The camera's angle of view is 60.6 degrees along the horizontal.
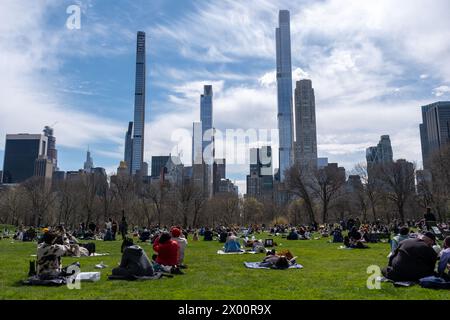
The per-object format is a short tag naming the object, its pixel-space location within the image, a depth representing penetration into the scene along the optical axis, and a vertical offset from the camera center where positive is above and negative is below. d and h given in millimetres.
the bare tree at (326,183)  65062 +5421
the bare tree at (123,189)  71188 +4882
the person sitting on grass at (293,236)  33906 -1805
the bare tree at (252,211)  92438 +1044
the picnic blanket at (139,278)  10455 -1696
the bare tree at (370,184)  63344 +5150
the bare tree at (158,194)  74519 +4110
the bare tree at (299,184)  66375 +5444
